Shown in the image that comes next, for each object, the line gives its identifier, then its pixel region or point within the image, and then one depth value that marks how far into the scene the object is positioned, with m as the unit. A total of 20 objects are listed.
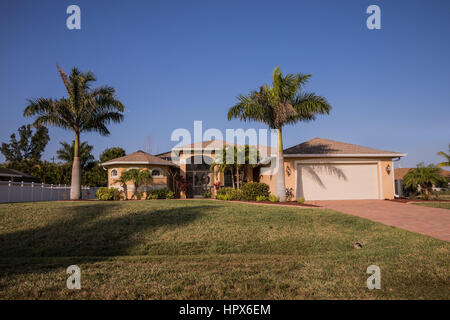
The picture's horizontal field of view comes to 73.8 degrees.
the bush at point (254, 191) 16.44
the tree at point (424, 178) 16.75
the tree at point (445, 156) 19.62
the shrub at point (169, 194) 19.77
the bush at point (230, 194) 17.22
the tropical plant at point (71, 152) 36.69
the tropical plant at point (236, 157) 17.61
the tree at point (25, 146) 47.12
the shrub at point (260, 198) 15.92
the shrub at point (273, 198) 15.60
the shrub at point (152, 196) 19.56
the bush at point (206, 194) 20.51
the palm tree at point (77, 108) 18.41
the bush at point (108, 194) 19.08
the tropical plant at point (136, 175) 19.64
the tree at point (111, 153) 39.53
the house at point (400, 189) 20.14
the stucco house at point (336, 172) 17.81
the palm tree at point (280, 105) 15.27
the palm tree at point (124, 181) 19.72
